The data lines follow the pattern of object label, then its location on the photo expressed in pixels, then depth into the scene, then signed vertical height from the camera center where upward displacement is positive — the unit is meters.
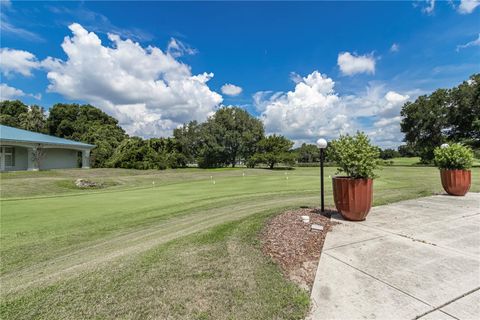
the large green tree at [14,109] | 51.66 +11.04
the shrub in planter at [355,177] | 5.96 -0.44
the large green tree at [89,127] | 41.59 +6.77
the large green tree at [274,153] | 43.38 +1.25
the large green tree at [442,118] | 38.09 +6.48
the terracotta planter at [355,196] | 5.96 -0.88
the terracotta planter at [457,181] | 9.23 -0.83
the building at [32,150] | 26.99 +1.34
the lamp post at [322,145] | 7.07 +0.39
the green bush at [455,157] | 9.34 +0.05
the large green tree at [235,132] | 46.97 +5.24
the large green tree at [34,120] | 50.69 +8.45
